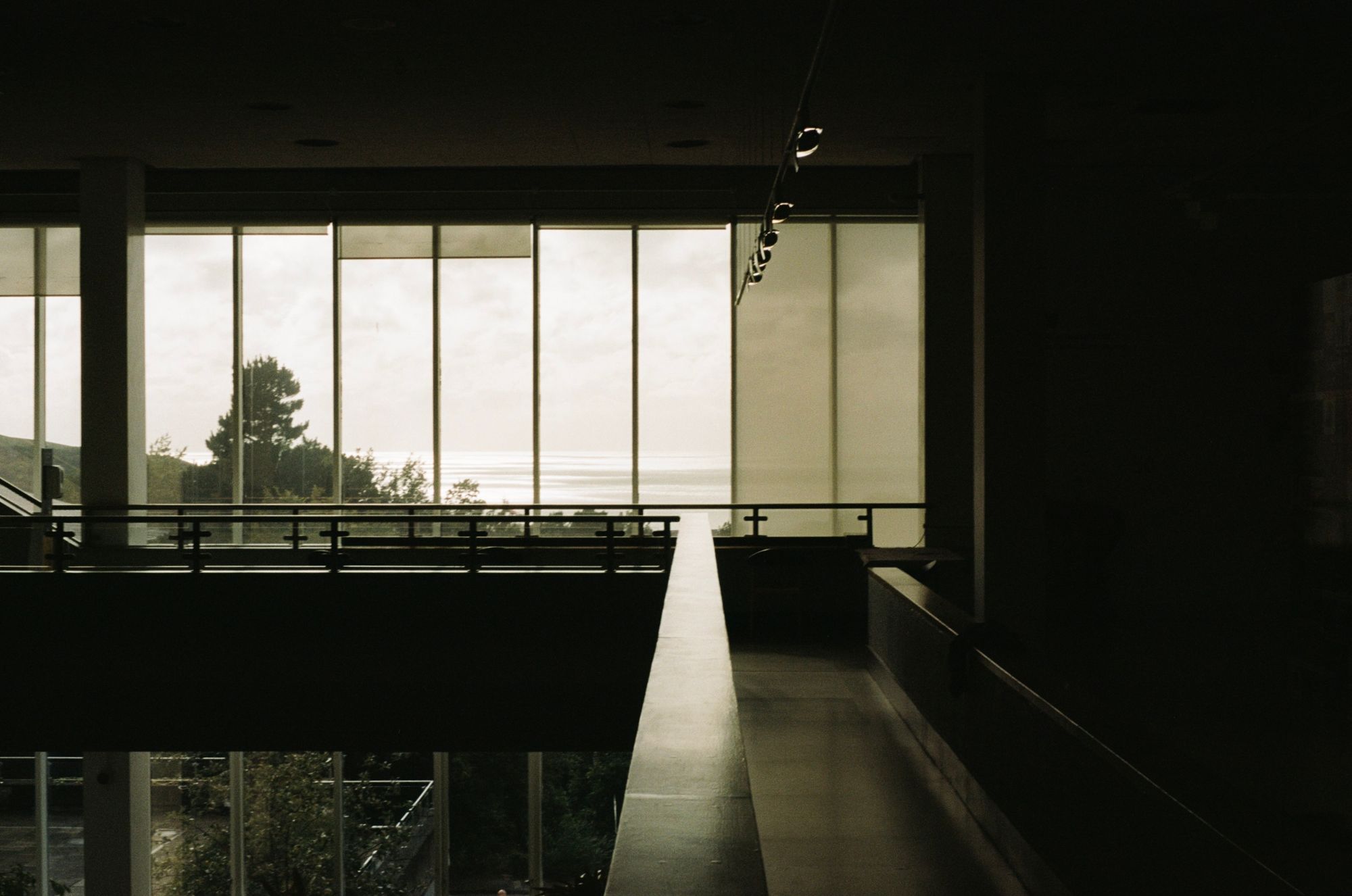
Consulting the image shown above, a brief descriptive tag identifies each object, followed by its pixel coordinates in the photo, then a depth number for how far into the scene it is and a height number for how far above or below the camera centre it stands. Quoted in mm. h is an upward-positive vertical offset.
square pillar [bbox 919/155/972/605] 12008 +1195
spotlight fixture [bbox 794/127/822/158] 5812 +1660
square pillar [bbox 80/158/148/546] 12000 +1451
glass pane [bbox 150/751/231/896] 13250 -4342
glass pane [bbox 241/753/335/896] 13414 -4438
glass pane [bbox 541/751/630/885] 13156 -4254
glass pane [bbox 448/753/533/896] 13336 -4431
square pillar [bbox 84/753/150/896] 11422 -3835
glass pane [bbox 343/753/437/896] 13367 -4420
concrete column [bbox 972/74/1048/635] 8930 +883
